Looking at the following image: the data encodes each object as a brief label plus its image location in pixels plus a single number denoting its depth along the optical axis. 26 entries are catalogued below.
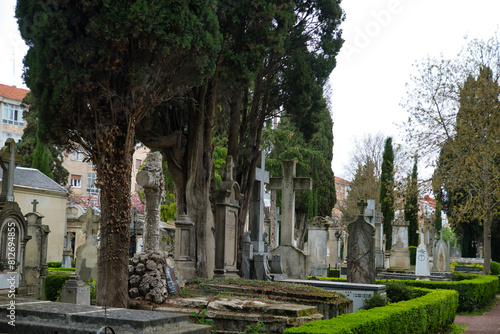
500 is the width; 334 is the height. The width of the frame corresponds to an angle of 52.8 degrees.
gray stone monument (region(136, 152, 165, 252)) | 10.17
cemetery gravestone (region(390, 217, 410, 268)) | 28.47
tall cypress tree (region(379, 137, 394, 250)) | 33.45
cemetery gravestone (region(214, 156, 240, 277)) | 11.44
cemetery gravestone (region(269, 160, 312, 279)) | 15.32
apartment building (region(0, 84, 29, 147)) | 40.88
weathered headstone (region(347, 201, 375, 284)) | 12.34
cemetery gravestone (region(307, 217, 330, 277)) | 19.59
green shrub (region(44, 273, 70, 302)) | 12.16
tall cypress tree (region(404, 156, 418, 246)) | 36.03
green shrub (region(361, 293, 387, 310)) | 9.53
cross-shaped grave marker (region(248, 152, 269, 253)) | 14.98
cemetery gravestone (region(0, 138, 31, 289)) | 9.34
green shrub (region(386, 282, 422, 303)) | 11.23
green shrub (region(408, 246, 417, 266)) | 32.84
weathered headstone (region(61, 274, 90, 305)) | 8.98
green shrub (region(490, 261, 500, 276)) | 24.92
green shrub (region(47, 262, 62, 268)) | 19.50
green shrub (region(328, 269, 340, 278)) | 19.58
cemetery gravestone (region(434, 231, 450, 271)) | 21.48
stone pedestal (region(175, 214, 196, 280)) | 10.38
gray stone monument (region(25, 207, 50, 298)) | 13.12
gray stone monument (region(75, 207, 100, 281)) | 13.35
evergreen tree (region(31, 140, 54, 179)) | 27.83
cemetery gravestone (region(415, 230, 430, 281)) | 17.79
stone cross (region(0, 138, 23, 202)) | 10.33
